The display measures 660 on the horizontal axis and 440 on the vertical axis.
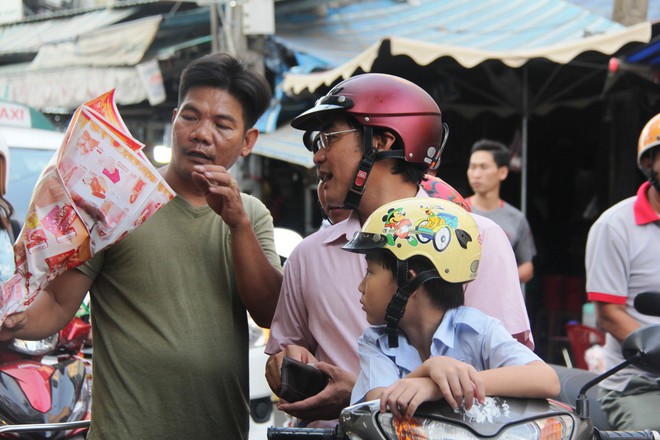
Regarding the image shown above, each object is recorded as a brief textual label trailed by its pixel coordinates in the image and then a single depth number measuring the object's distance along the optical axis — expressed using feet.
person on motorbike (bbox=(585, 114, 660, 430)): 12.42
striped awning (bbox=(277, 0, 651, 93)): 24.76
